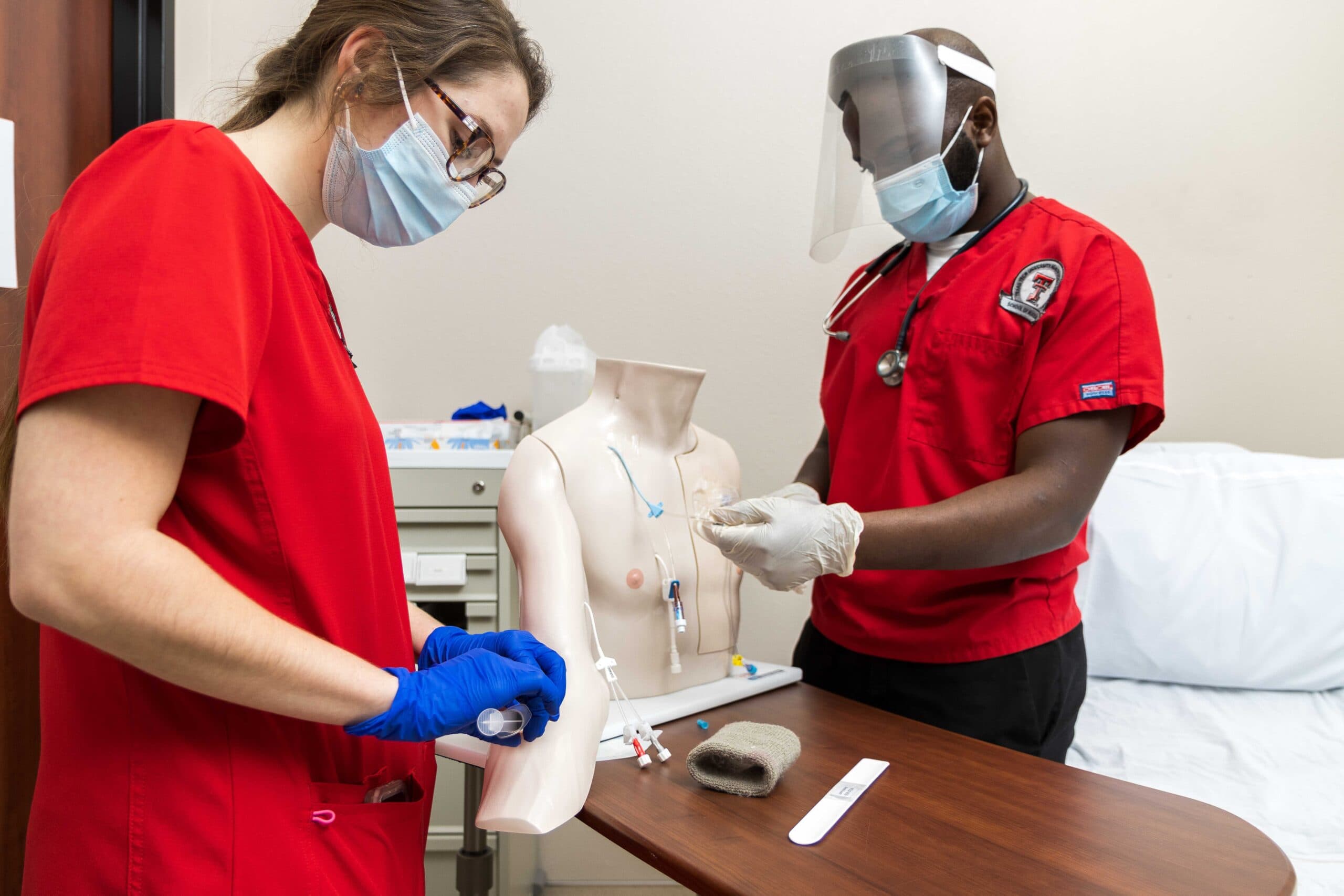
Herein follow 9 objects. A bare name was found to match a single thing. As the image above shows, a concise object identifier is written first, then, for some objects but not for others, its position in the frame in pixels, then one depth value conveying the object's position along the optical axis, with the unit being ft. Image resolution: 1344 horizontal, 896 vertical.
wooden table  2.71
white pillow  6.42
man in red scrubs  4.09
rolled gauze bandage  3.22
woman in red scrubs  1.88
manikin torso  3.55
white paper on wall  4.99
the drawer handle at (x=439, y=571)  6.42
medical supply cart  6.44
